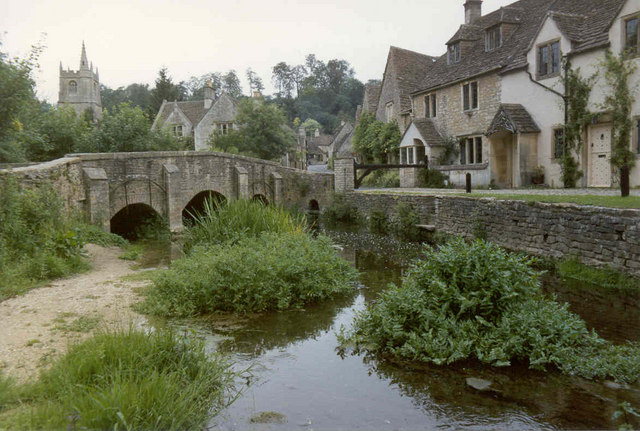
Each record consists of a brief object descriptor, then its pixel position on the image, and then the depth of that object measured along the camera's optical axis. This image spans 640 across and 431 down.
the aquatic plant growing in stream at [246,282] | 7.81
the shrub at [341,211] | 22.81
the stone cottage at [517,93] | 17.38
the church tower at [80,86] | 62.50
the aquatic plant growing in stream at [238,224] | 11.75
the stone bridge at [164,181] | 13.99
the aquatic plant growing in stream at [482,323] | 5.48
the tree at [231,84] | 104.21
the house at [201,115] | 46.31
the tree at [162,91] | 55.12
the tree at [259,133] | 34.66
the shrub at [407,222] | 16.91
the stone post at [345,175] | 24.70
